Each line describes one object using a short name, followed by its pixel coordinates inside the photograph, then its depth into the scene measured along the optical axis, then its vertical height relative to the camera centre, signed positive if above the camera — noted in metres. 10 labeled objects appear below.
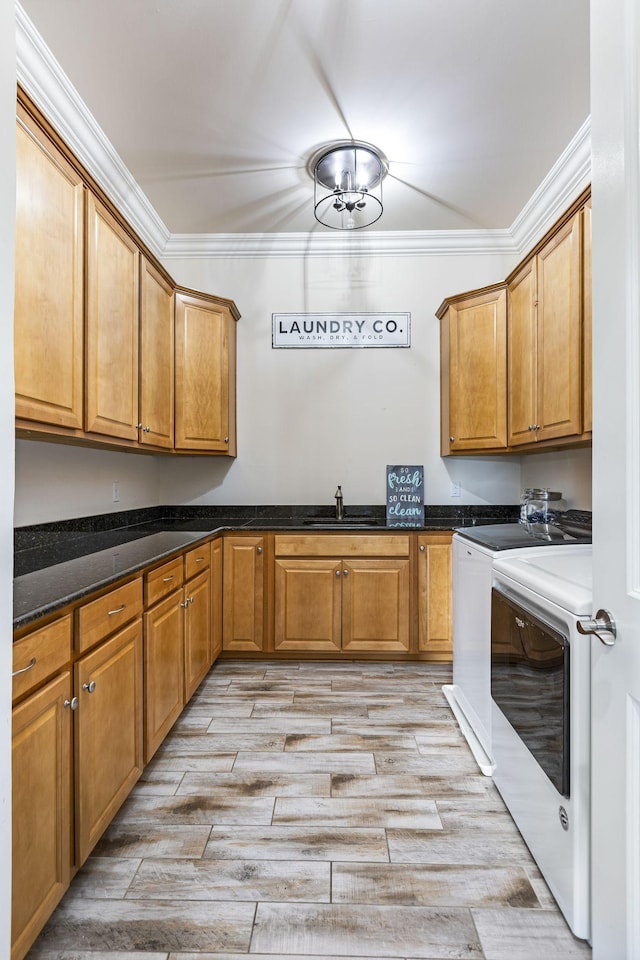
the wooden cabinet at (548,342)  2.38 +0.75
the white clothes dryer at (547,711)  1.30 -0.64
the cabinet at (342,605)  3.30 -0.74
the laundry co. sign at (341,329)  3.83 +1.14
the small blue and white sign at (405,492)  3.74 -0.03
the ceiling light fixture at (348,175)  2.78 +1.73
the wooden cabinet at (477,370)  3.29 +0.75
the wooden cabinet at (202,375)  3.38 +0.73
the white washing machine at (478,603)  2.12 -0.52
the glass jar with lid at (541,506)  2.78 -0.10
